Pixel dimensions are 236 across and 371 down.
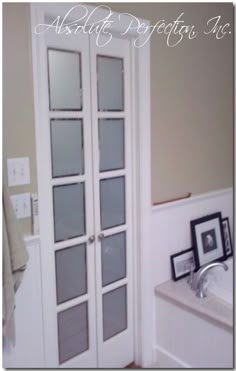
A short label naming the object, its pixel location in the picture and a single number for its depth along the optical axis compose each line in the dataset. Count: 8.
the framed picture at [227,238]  2.70
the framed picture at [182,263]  2.35
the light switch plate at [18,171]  1.59
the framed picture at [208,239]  2.46
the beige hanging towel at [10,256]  1.45
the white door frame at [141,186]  2.02
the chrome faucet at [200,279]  2.17
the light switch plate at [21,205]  1.63
